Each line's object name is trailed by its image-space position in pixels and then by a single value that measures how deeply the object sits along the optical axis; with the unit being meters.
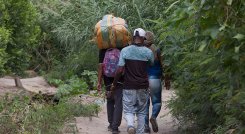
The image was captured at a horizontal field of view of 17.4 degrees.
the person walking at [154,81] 12.29
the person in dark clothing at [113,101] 11.88
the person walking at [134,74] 11.26
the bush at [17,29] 18.30
